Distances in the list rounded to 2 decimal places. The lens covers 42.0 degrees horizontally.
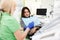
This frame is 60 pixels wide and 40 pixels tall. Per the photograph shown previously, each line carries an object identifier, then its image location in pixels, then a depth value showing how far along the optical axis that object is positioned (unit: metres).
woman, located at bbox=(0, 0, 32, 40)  0.78
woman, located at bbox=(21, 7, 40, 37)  1.65
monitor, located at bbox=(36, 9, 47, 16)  1.89
